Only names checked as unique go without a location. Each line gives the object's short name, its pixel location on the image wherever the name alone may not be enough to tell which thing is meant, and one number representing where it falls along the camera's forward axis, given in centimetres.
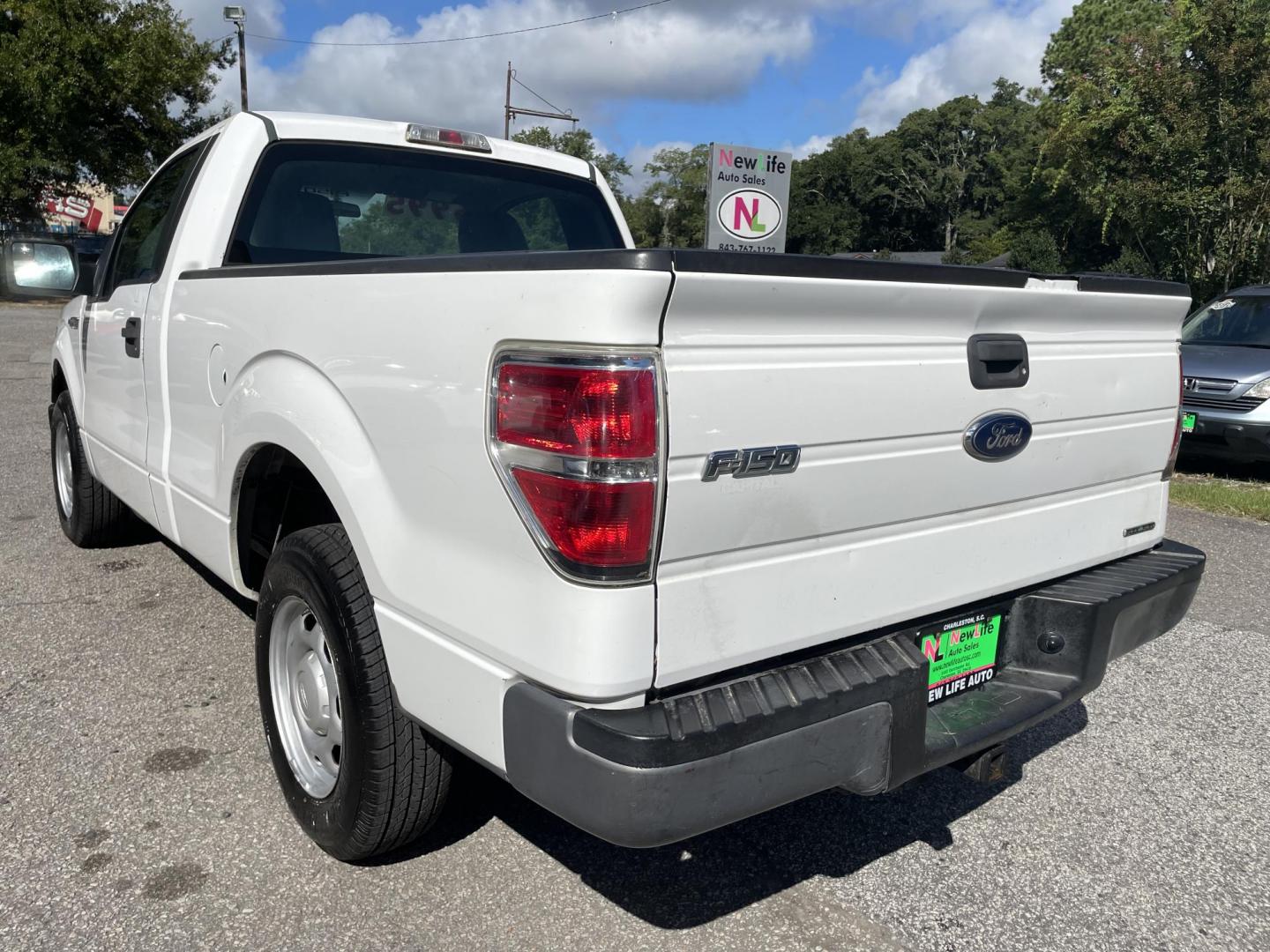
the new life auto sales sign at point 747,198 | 846
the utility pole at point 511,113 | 3806
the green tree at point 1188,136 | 1675
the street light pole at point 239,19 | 2797
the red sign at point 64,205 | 2839
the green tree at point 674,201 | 7094
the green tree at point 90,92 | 2381
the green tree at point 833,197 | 8200
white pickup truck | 189
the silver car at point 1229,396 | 848
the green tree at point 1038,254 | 3753
